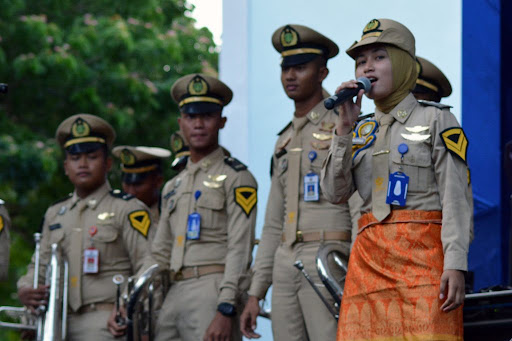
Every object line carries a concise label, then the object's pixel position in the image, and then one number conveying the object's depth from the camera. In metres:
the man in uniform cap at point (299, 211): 9.81
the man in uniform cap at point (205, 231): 10.99
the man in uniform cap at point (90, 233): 12.33
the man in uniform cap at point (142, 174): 15.11
